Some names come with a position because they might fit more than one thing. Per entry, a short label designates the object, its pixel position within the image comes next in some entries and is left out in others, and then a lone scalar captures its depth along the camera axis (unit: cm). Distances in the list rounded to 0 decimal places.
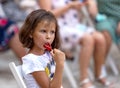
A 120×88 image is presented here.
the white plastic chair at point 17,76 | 431
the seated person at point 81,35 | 541
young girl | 429
